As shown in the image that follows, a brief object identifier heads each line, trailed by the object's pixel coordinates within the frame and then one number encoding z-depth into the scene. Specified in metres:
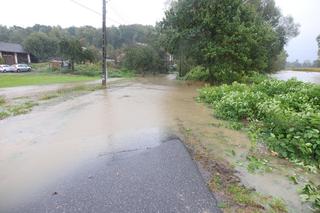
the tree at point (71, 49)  37.75
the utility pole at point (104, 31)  19.80
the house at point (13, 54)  48.98
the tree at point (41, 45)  53.03
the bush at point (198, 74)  26.73
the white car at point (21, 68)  39.78
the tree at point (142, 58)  40.62
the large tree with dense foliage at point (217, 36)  21.86
